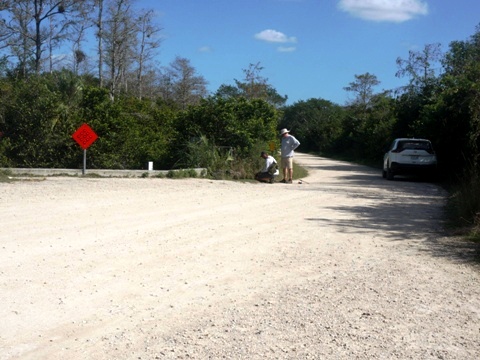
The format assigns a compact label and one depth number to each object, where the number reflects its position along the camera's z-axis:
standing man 18.83
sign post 19.41
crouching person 18.62
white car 21.59
